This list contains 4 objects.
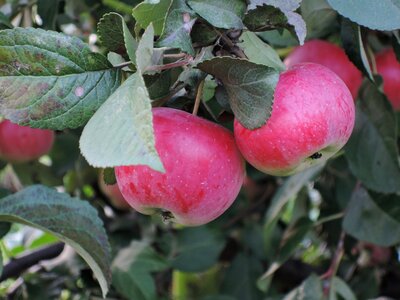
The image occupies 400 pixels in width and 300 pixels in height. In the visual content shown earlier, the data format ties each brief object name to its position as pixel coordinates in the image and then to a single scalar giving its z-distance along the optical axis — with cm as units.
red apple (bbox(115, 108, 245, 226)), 74
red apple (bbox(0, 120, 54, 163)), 154
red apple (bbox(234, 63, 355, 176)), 74
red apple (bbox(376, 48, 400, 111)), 129
